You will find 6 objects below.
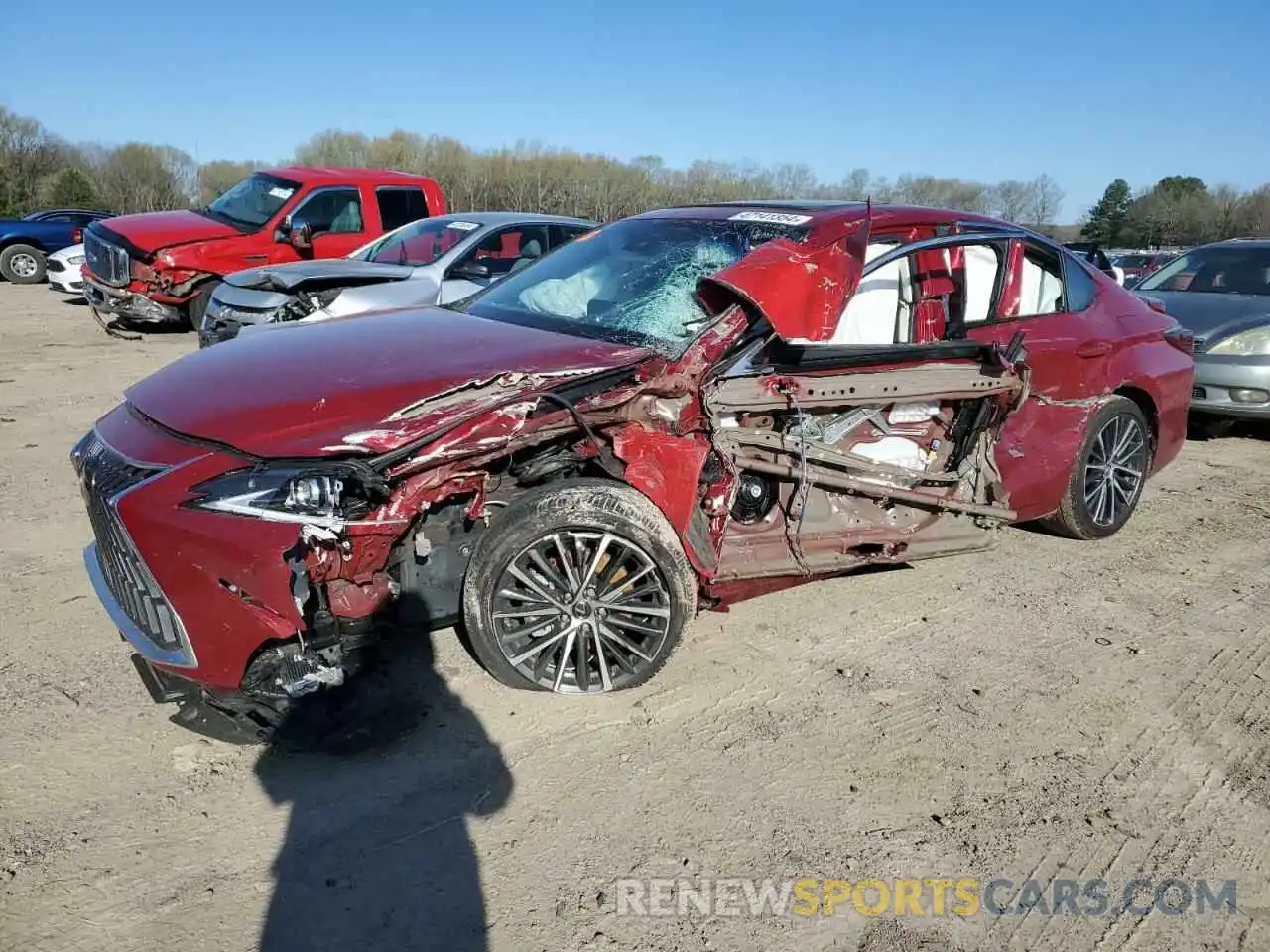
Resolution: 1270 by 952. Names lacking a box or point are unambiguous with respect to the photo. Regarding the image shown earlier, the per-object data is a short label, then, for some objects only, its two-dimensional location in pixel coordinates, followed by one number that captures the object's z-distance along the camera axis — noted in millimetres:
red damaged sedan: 2943
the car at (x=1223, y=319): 7414
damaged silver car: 7934
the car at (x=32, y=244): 18469
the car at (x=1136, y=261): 20639
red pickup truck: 10867
